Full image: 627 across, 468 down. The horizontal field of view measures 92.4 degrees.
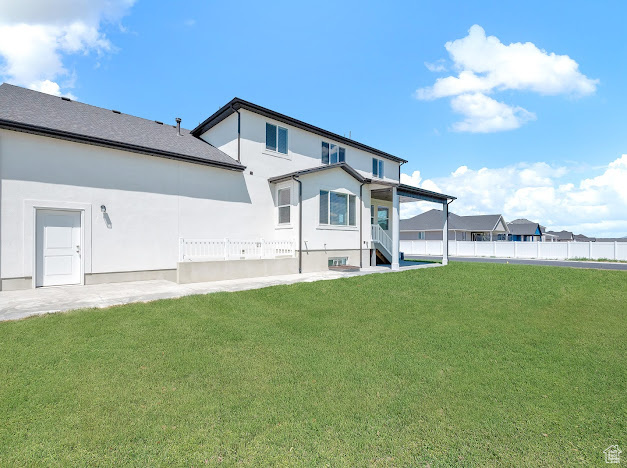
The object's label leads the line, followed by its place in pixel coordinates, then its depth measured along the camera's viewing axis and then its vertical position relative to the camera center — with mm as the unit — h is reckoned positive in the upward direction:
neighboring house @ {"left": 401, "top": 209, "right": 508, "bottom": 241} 39688 +1265
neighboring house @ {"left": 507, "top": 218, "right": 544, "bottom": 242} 49219 +882
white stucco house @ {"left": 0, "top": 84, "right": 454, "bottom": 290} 8688 +1475
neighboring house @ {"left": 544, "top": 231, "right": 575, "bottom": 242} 70800 +352
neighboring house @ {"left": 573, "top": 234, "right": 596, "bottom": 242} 69962 -159
